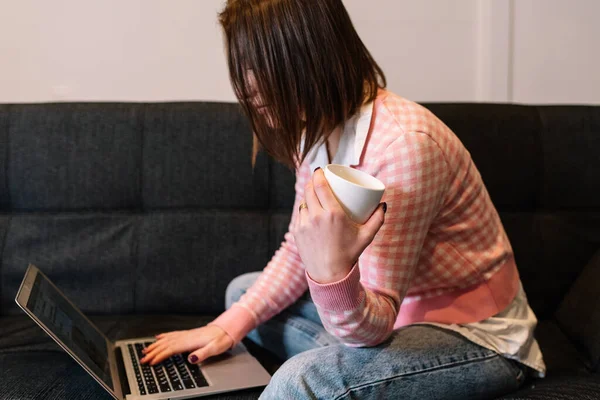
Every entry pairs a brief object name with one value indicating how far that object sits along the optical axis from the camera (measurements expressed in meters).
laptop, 0.99
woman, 0.82
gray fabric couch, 1.50
